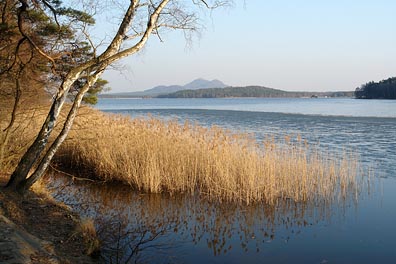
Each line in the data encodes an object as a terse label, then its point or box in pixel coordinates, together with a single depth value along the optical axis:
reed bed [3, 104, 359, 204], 9.62
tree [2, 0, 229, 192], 7.06
